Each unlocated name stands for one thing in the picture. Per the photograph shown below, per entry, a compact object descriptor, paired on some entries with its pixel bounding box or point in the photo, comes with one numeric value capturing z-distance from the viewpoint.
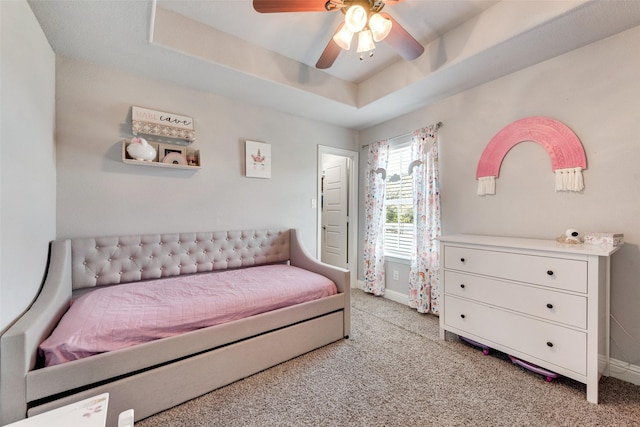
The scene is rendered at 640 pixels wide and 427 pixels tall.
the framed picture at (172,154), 2.43
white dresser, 1.58
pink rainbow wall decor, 1.97
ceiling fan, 1.45
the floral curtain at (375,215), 3.49
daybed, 1.24
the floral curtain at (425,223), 2.85
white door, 4.04
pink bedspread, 1.40
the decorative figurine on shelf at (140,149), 2.21
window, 3.27
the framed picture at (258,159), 2.95
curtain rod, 3.18
